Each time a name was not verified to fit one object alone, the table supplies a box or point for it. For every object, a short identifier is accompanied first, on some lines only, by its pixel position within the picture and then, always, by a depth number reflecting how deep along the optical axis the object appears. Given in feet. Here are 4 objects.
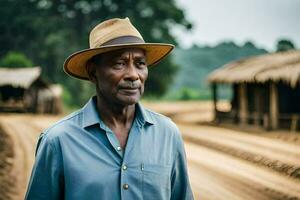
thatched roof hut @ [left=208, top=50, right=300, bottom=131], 54.85
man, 7.97
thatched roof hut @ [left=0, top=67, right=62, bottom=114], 88.58
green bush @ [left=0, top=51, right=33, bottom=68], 106.11
